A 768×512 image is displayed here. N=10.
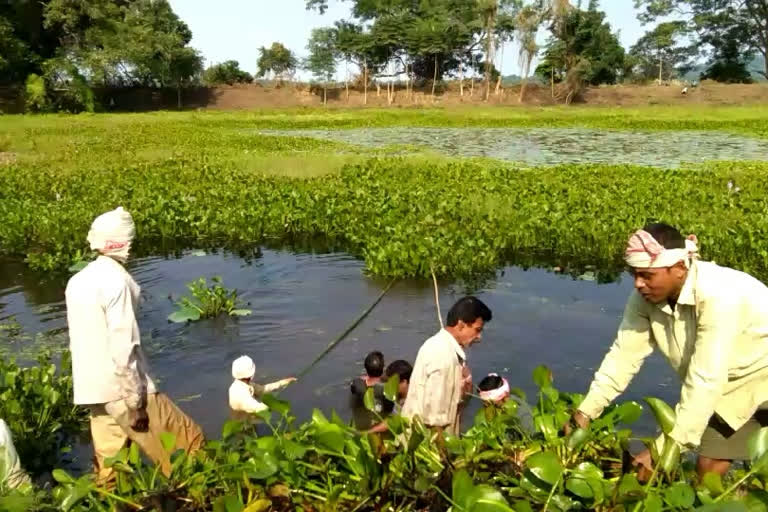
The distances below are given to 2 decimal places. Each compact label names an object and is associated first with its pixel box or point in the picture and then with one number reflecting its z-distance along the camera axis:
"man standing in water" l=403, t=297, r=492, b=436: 3.84
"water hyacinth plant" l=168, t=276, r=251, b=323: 7.66
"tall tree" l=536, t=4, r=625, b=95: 51.91
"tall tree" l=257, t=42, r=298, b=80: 68.69
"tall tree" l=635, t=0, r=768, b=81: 57.09
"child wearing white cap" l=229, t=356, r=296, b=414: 5.38
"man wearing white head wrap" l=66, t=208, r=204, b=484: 3.71
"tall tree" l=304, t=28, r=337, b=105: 60.38
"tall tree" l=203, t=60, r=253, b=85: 59.69
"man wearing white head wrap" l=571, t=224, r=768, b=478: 2.91
